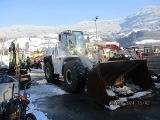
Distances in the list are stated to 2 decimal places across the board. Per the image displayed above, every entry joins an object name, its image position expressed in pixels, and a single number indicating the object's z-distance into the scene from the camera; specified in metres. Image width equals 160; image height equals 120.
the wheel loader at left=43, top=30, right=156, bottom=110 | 4.14
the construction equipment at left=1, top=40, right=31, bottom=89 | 7.43
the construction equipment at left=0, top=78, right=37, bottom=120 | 2.85
